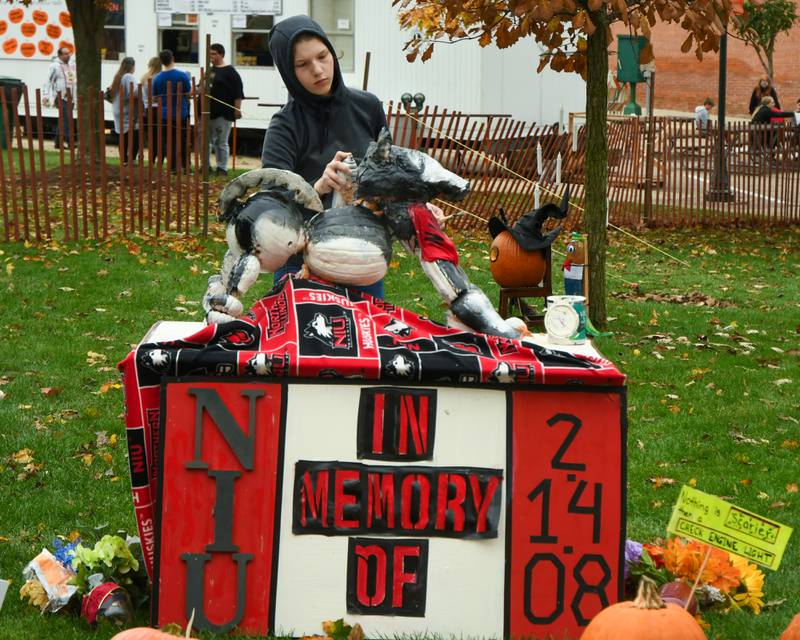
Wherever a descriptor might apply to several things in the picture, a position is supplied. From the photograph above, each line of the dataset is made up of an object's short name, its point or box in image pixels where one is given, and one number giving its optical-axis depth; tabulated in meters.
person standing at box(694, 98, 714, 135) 25.22
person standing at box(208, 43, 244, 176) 15.74
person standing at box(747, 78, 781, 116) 23.89
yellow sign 3.28
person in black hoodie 3.75
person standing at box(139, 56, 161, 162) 16.34
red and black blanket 3.37
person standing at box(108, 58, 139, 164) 14.48
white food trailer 19.17
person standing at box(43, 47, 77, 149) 19.77
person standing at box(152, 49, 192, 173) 14.72
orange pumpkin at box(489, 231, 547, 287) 8.23
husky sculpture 3.55
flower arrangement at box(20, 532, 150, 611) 3.71
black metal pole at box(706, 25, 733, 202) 16.00
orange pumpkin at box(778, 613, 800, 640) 3.10
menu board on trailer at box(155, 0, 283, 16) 19.53
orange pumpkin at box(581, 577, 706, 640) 2.90
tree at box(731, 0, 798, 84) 27.73
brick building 35.16
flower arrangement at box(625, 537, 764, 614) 3.79
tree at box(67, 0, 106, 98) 14.95
